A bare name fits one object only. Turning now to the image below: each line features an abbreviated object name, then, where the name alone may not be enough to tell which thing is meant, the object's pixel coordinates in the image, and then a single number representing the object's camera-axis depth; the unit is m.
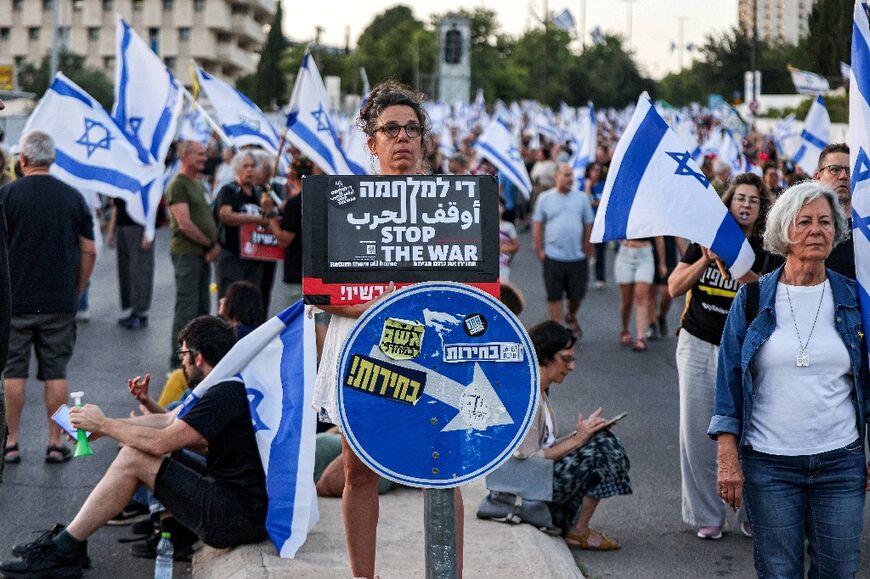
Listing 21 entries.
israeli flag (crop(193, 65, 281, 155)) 13.65
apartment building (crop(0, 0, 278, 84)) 103.94
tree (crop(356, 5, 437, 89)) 100.31
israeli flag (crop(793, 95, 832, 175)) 14.54
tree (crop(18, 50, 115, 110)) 54.28
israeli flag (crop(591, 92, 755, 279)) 5.79
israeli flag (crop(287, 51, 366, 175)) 12.32
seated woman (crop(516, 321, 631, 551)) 6.51
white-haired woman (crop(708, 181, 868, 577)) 4.53
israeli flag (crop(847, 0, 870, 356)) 4.71
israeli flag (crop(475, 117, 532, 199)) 17.88
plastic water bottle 5.79
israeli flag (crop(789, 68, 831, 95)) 23.31
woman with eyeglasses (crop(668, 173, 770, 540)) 6.41
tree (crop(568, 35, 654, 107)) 103.38
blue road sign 3.47
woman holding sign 4.52
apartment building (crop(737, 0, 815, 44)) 48.69
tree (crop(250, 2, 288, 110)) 98.50
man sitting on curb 5.83
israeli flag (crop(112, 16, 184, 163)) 12.11
